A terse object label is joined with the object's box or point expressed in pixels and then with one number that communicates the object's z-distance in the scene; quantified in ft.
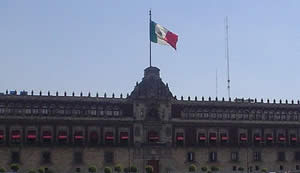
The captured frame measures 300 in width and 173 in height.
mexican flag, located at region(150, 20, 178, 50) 284.41
